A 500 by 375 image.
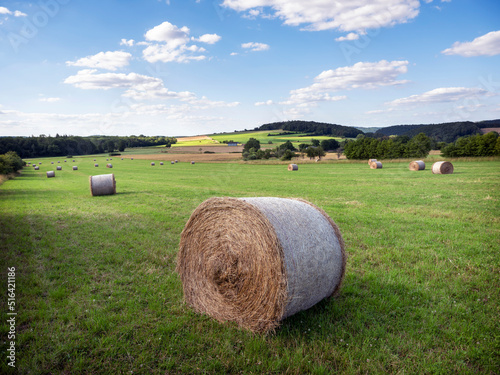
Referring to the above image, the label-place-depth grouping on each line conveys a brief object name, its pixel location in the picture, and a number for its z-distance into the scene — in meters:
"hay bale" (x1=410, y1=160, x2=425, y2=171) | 34.75
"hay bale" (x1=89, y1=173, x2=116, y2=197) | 19.47
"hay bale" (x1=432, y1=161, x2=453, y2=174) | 29.44
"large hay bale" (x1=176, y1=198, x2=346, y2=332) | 4.65
